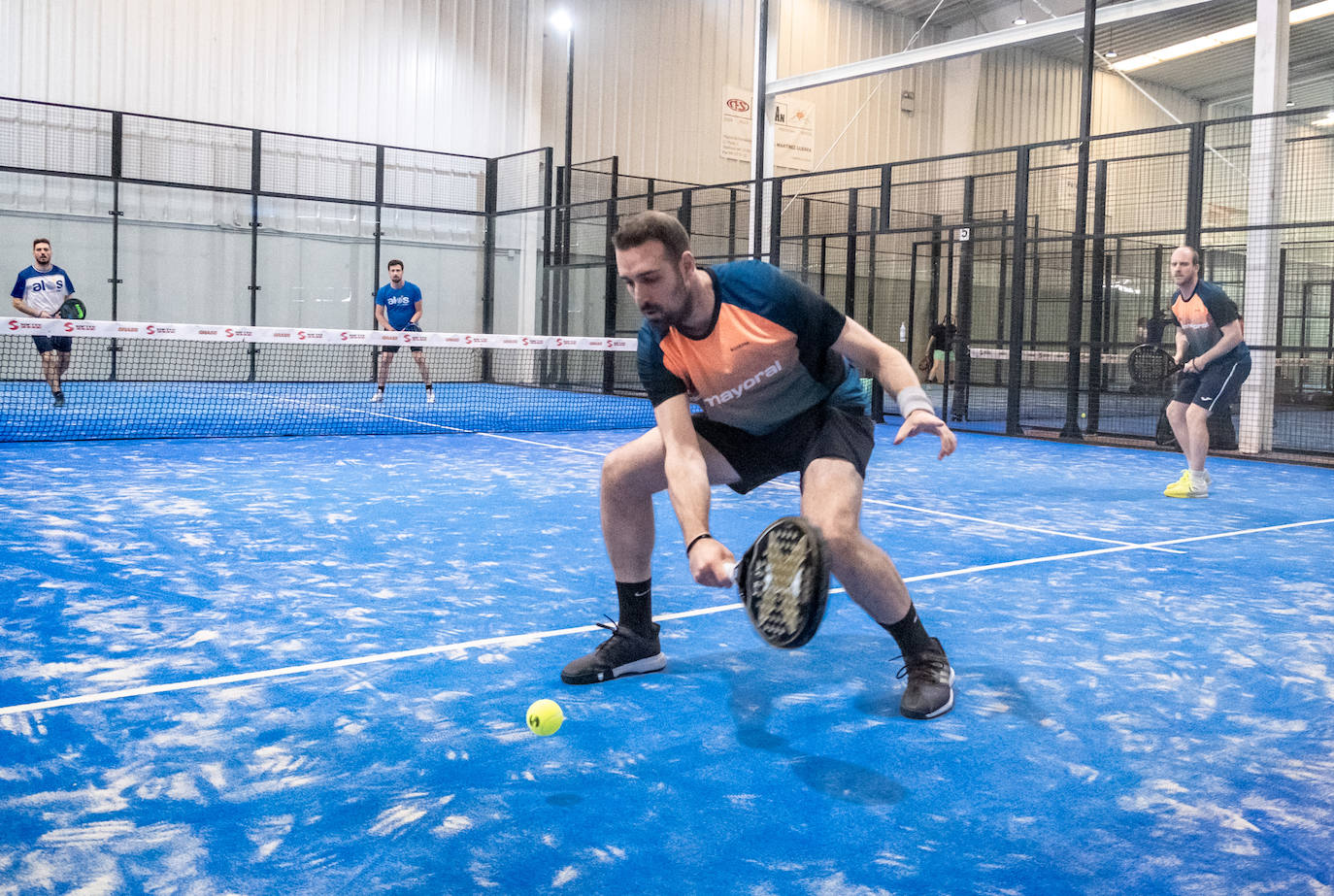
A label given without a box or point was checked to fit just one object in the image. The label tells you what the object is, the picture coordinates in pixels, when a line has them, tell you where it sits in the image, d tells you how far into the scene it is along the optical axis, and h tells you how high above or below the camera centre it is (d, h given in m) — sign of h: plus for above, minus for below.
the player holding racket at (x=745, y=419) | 2.89 -0.04
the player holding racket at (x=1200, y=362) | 7.67 +0.36
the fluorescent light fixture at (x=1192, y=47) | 22.94 +7.68
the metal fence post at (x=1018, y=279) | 11.91 +1.37
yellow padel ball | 2.80 -0.79
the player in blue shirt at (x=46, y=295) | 11.82 +0.90
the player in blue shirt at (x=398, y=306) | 14.14 +1.08
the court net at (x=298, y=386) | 10.11 +0.07
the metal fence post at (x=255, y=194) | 16.89 +2.88
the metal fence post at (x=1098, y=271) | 11.67 +1.44
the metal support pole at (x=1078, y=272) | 11.83 +1.44
